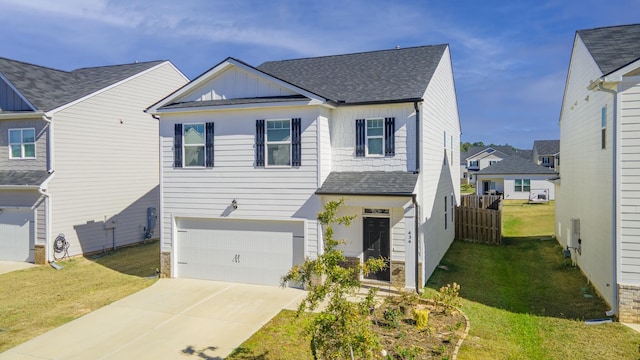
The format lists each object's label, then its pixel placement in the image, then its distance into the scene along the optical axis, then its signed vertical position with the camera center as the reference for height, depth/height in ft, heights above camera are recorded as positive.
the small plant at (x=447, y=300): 35.65 -10.47
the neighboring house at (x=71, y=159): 57.26 +2.53
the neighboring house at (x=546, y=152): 199.72 +11.63
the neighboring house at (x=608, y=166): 32.37 +0.94
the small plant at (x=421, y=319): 32.13 -10.81
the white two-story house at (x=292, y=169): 42.47 +0.77
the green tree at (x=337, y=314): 20.80 -6.96
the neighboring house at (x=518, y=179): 136.36 -0.84
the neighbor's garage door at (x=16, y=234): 57.97 -7.97
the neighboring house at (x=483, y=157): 221.46 +10.28
